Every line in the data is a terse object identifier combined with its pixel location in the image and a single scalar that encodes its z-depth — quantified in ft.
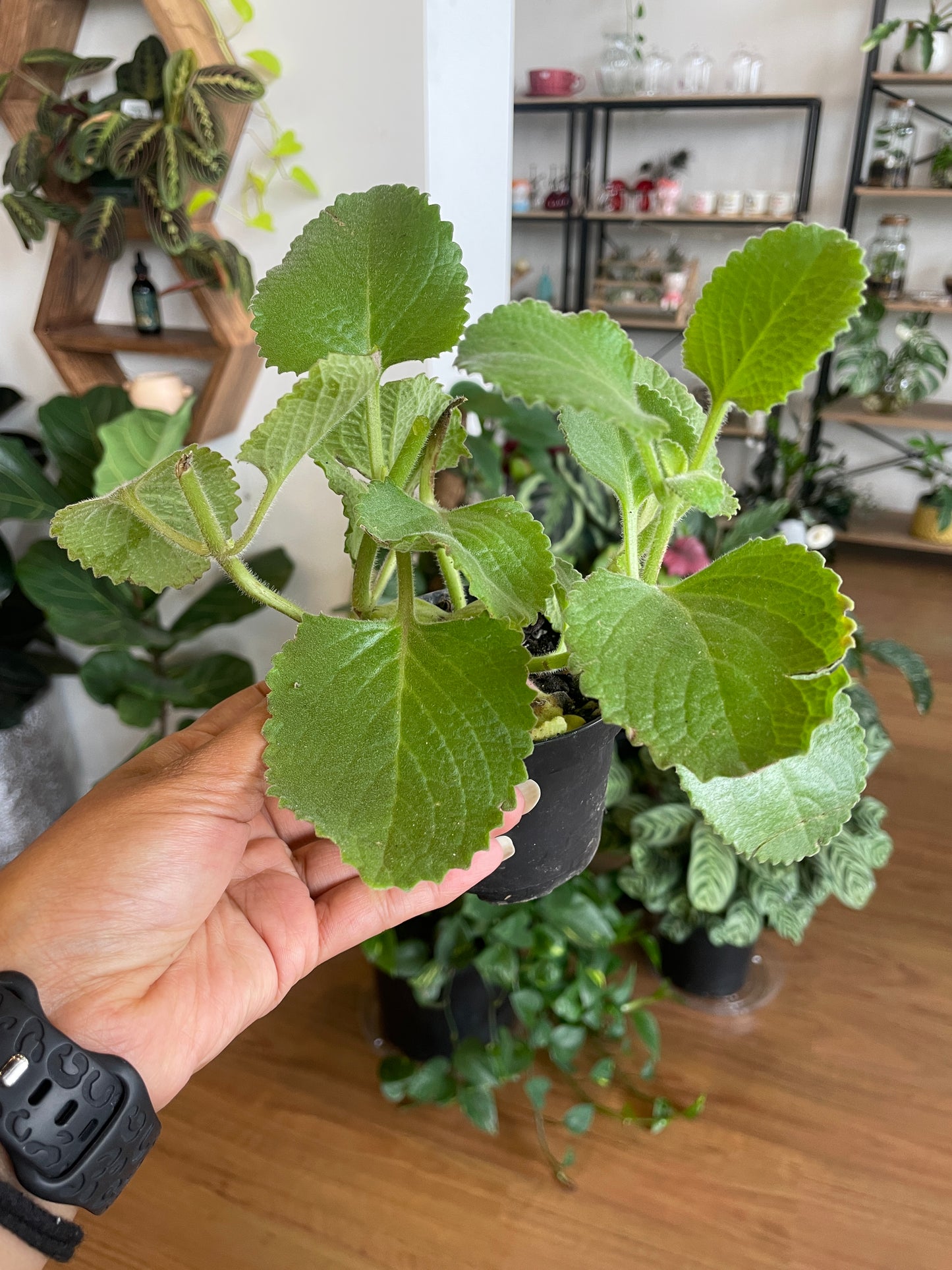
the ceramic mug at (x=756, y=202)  12.67
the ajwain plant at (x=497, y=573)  1.31
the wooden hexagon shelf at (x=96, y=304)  4.44
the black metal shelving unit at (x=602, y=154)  12.15
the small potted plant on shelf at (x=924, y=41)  10.14
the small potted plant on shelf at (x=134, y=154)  4.25
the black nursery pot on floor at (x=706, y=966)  5.08
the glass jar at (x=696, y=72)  12.80
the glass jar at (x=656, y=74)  12.84
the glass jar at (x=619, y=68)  12.91
